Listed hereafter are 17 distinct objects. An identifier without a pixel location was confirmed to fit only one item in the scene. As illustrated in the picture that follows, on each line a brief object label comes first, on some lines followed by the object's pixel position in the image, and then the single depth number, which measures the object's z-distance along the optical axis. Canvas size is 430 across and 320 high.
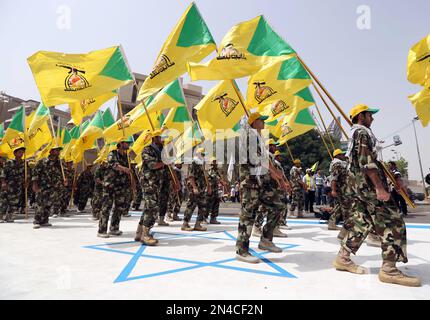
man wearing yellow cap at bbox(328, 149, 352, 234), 6.06
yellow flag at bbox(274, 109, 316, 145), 8.35
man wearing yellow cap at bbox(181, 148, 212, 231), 7.41
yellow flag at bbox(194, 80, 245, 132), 7.16
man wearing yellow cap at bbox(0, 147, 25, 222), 8.87
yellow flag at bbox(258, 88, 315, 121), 7.59
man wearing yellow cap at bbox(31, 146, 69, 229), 7.62
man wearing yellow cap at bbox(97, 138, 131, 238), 6.16
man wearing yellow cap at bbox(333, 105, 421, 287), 3.06
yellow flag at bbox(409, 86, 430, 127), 5.09
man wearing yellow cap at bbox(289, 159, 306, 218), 10.33
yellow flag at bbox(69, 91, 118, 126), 7.36
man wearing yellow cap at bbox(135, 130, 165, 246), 5.28
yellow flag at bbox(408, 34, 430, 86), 5.00
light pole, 36.04
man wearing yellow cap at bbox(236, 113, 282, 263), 4.07
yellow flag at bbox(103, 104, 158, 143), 8.51
